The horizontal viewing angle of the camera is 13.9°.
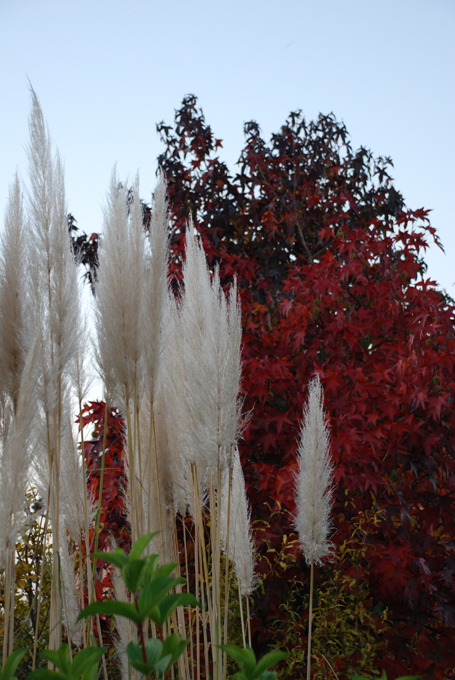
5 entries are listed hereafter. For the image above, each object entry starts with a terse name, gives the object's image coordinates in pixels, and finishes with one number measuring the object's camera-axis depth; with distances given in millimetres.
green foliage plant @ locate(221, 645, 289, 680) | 3610
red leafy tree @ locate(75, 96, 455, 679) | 5117
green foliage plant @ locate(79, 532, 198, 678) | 3407
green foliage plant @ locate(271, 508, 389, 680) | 5073
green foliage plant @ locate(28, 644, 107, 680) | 3582
